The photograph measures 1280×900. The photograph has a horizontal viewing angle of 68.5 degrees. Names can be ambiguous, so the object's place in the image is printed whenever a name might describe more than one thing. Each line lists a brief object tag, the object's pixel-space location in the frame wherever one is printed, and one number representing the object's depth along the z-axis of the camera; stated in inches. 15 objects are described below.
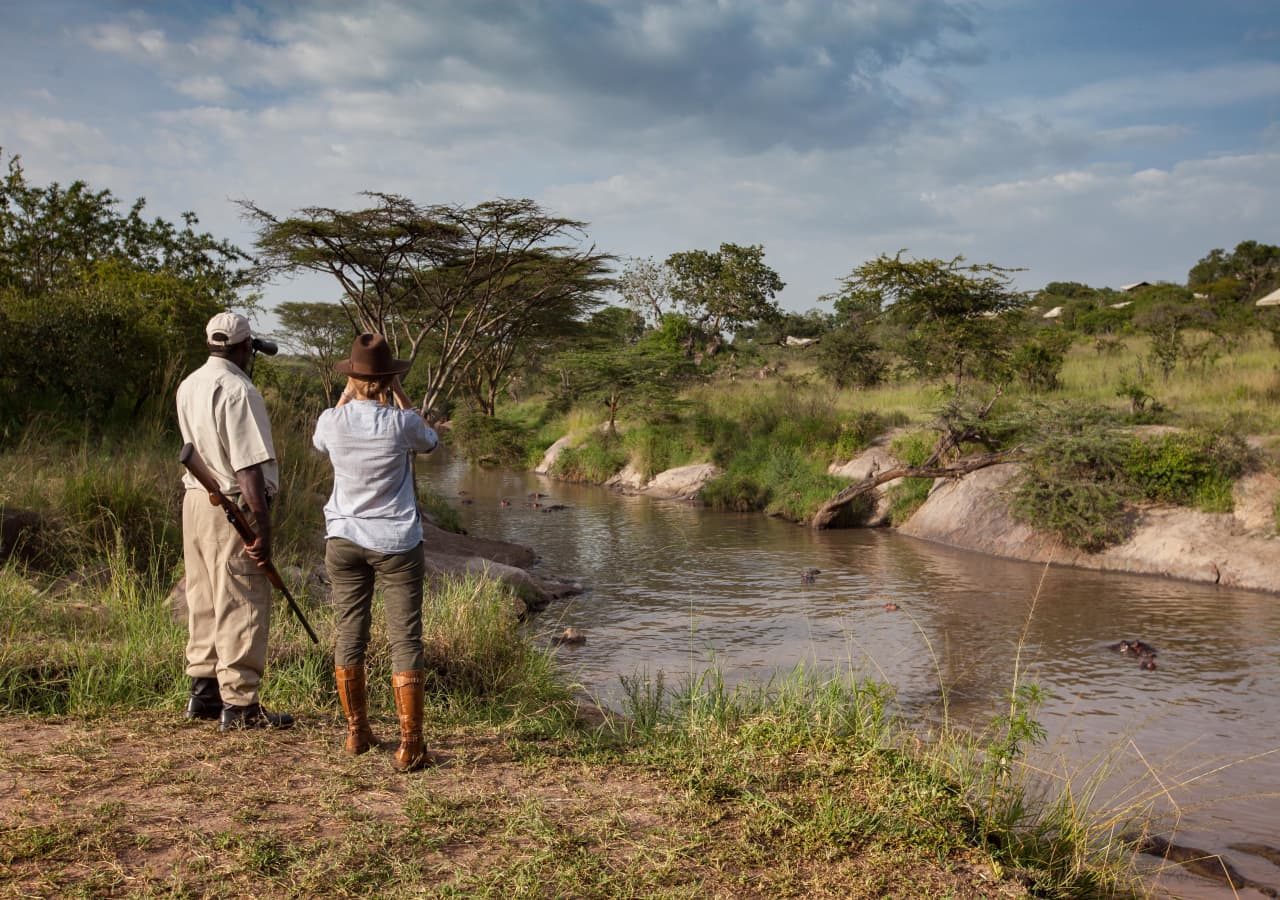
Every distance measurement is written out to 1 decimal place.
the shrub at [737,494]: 693.9
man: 147.3
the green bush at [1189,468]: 448.1
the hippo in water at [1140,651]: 296.5
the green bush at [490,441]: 1035.9
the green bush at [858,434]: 671.8
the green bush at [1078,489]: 460.8
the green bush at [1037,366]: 722.2
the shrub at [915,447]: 610.2
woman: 139.6
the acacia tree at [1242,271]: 1498.5
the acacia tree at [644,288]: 1518.2
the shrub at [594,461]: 891.4
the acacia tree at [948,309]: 654.5
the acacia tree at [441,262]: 601.9
